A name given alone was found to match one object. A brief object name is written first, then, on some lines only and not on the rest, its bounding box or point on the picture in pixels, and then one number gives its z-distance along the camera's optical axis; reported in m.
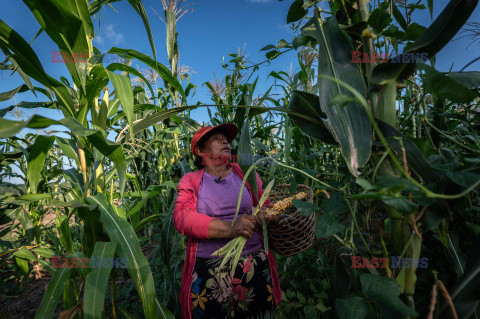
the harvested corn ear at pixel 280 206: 0.91
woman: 1.12
